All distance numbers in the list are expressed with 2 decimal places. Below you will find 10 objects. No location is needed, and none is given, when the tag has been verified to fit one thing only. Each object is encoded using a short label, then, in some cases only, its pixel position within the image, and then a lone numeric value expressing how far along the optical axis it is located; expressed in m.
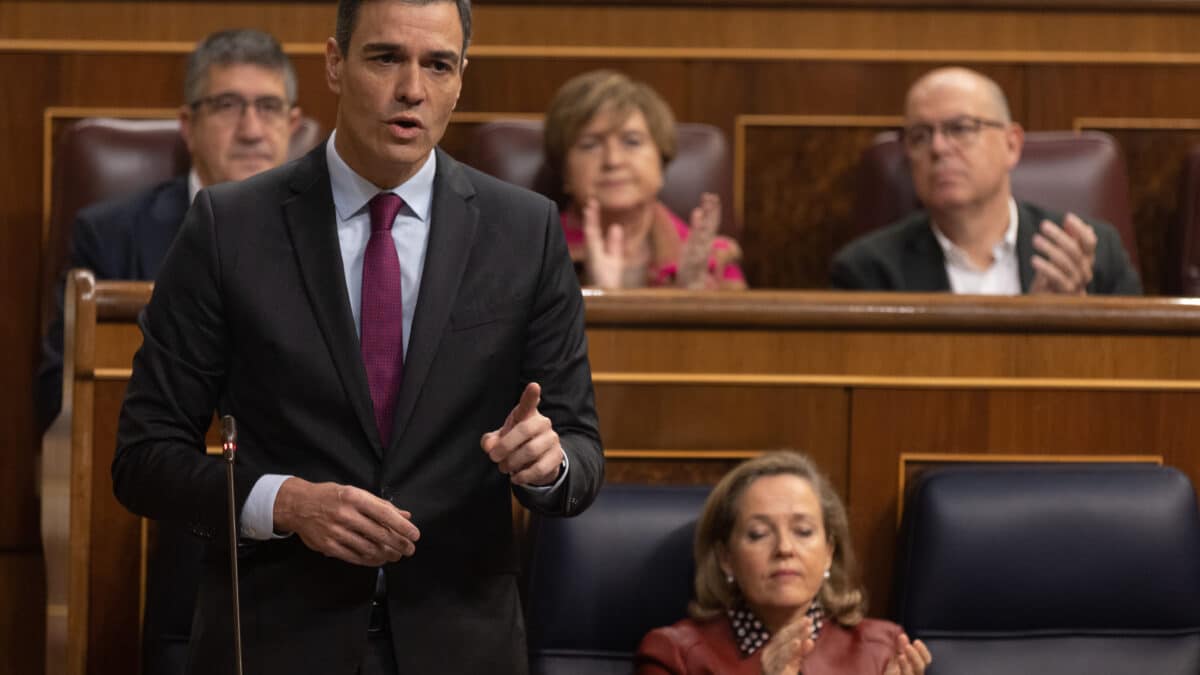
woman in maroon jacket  17.51
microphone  16.55
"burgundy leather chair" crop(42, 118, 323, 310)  18.79
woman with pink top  18.86
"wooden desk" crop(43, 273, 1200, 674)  17.75
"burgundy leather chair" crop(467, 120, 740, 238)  18.99
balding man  18.75
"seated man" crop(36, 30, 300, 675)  18.50
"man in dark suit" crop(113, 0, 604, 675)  16.69
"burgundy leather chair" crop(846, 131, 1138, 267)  19.06
